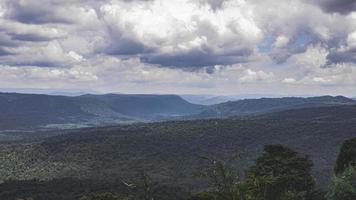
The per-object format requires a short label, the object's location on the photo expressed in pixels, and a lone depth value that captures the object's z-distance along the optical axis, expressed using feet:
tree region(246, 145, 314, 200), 213.87
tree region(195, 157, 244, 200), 104.17
